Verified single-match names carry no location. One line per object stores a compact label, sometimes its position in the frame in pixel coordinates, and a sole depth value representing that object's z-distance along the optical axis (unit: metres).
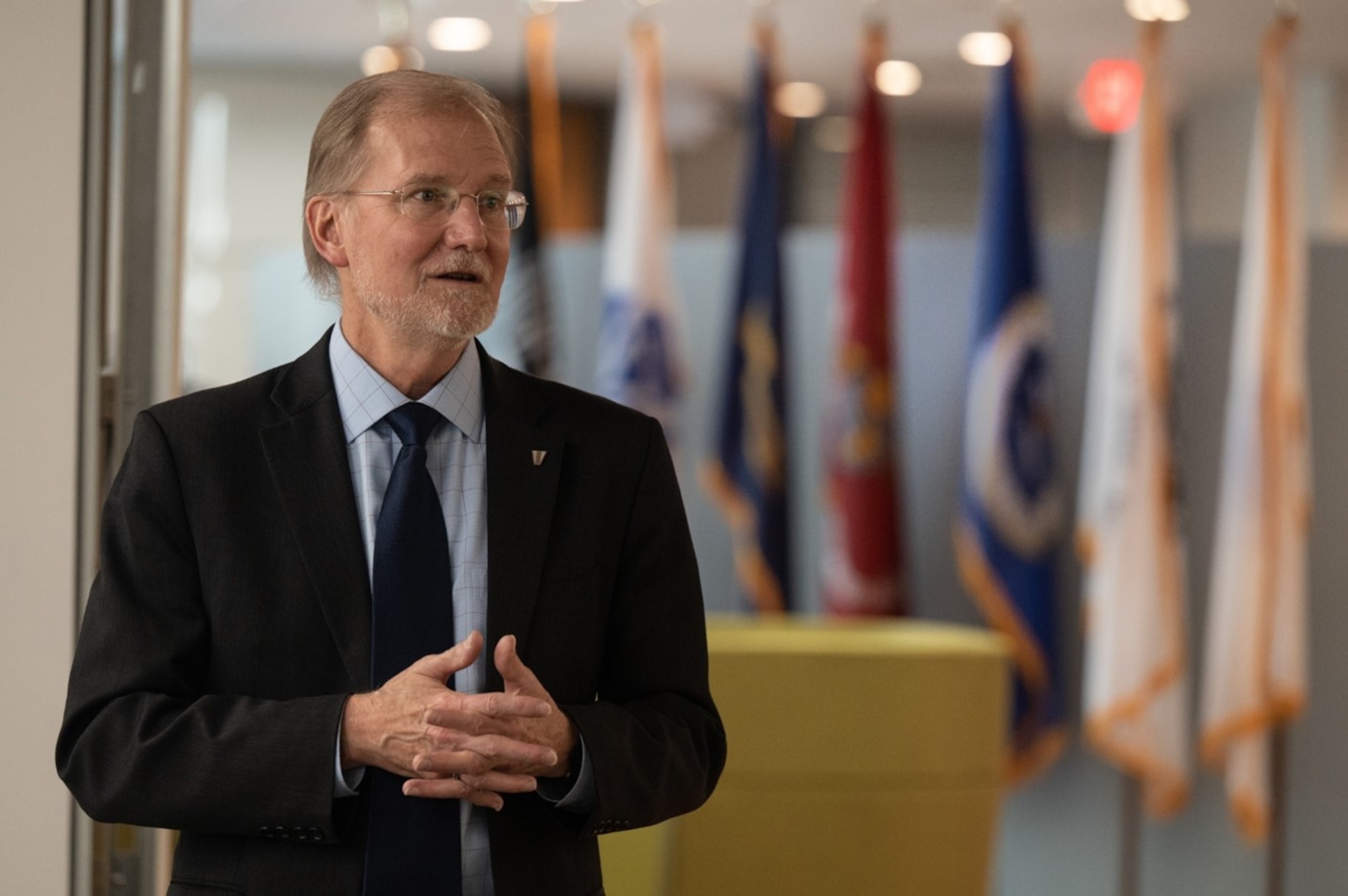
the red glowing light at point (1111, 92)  16.81
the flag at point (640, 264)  10.62
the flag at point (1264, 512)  9.79
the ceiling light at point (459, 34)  15.21
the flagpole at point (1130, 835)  10.41
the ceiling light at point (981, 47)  15.40
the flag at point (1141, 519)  9.82
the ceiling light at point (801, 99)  18.09
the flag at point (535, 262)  10.52
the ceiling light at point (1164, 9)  12.22
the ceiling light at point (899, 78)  17.00
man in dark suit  3.00
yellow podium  6.81
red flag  10.25
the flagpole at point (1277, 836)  10.30
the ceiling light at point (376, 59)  14.16
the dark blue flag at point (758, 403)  10.59
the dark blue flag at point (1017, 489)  10.14
